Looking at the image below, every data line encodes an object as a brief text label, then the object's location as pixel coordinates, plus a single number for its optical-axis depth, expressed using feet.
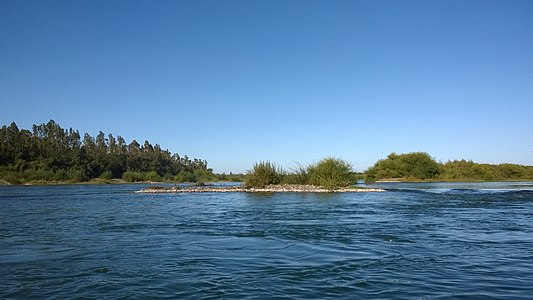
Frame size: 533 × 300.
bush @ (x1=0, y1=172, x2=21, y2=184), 295.69
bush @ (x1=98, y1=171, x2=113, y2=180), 354.74
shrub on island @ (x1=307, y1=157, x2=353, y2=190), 143.33
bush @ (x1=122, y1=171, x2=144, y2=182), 359.05
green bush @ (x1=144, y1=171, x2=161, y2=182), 370.94
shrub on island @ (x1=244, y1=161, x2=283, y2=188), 154.40
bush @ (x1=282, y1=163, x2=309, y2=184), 159.53
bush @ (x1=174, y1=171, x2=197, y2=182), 339.98
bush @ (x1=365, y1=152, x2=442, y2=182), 291.99
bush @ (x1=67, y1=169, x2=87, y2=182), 331.16
